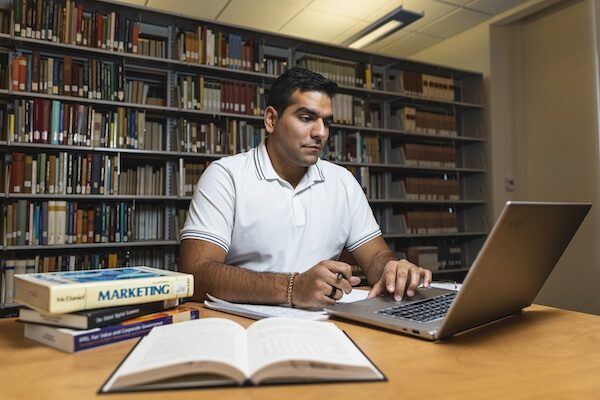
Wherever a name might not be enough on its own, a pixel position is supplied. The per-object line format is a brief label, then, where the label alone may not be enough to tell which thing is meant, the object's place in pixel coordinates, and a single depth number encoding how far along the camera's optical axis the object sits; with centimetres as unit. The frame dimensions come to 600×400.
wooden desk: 49
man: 129
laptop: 63
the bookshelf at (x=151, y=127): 263
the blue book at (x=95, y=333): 64
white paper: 83
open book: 49
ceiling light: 336
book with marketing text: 65
